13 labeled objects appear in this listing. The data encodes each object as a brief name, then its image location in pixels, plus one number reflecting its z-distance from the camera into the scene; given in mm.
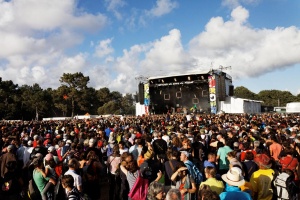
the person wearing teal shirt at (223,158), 6352
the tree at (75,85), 56812
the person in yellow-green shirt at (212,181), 3831
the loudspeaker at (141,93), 33719
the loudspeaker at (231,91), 35344
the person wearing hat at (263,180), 4227
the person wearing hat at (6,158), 6127
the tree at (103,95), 75794
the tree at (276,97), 87125
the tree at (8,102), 48375
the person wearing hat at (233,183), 3365
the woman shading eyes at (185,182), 4078
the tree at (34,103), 54378
